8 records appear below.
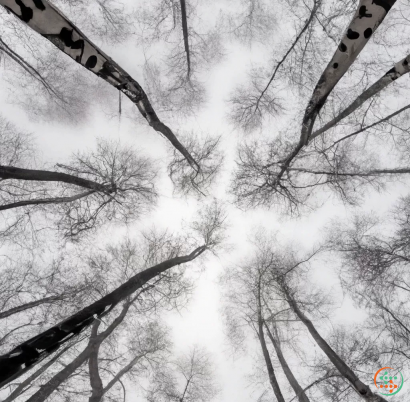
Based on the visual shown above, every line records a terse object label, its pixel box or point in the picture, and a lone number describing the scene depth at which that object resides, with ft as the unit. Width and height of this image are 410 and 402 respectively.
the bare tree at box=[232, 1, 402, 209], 10.45
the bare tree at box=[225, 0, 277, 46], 23.95
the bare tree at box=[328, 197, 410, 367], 26.55
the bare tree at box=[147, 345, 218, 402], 30.32
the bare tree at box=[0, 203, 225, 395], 10.97
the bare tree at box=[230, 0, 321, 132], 26.71
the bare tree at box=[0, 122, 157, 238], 25.07
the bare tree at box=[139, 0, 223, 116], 23.13
